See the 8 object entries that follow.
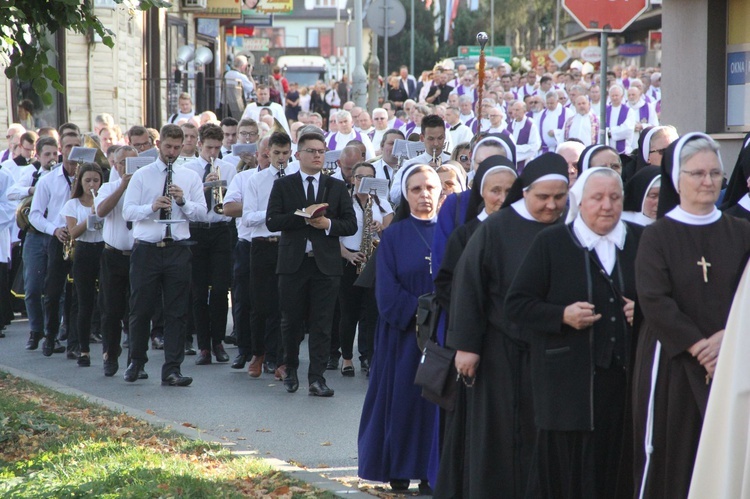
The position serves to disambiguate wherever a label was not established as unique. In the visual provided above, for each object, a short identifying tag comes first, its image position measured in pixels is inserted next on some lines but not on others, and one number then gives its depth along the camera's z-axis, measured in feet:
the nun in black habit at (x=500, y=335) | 39.85
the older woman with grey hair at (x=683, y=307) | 35.38
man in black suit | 67.41
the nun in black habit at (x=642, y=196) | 49.94
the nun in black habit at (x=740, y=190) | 47.59
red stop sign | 63.58
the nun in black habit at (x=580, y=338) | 37.90
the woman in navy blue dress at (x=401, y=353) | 48.00
